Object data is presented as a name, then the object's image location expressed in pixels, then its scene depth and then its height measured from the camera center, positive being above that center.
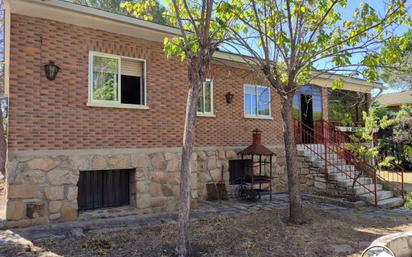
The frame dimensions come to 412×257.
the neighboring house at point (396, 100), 24.68 +3.18
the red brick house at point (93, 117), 6.76 +0.58
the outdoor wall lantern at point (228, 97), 10.75 +1.42
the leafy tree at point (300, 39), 6.83 +2.22
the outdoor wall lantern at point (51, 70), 7.02 +1.52
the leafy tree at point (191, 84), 5.11 +0.91
